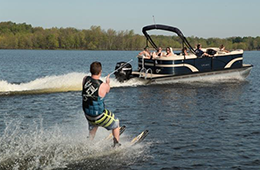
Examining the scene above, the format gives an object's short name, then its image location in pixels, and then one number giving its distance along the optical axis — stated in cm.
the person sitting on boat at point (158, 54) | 2223
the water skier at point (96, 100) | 754
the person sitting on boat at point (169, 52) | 2208
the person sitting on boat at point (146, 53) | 2255
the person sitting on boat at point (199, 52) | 2302
